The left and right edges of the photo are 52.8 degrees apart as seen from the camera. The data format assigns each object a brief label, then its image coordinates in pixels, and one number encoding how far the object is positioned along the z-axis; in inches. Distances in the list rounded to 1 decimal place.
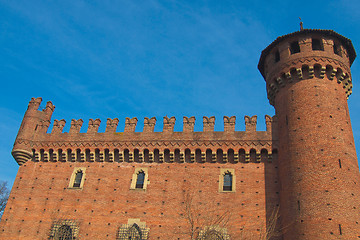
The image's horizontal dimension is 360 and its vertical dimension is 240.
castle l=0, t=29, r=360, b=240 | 775.1
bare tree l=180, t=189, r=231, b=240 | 805.2
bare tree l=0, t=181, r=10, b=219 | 1488.7
